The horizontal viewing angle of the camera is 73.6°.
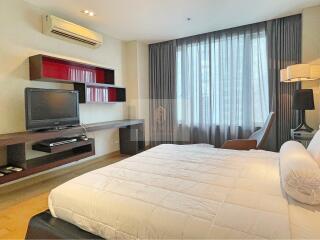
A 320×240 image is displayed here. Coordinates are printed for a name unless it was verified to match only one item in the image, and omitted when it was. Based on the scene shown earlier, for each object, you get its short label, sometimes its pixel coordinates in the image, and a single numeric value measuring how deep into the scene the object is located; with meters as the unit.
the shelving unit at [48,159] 2.48
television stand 2.38
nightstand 2.80
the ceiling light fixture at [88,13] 3.08
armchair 2.80
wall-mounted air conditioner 2.98
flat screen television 2.65
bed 0.94
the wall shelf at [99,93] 3.49
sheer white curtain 3.76
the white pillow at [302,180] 1.06
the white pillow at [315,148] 1.42
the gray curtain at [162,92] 4.57
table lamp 2.87
